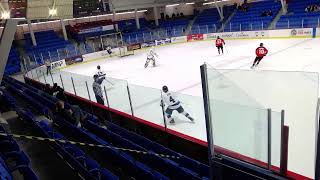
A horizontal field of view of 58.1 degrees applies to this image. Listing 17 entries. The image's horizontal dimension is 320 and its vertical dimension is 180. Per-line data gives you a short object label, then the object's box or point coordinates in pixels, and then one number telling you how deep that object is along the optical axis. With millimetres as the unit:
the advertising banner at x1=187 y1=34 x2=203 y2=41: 24475
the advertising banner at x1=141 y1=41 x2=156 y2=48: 24844
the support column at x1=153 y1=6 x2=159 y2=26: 30064
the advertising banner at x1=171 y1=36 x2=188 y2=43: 25266
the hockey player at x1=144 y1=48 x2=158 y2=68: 14961
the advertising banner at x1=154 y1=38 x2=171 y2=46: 25125
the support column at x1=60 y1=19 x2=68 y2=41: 25888
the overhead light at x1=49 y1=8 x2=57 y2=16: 18978
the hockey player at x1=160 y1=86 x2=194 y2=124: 5883
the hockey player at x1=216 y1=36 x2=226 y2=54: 15602
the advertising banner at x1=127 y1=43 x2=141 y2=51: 24094
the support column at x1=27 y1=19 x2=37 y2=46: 23891
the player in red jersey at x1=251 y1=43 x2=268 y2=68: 11227
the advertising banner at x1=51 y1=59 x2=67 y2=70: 19539
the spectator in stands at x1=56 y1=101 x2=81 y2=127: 6349
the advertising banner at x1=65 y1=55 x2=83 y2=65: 20916
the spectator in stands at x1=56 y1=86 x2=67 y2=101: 8410
